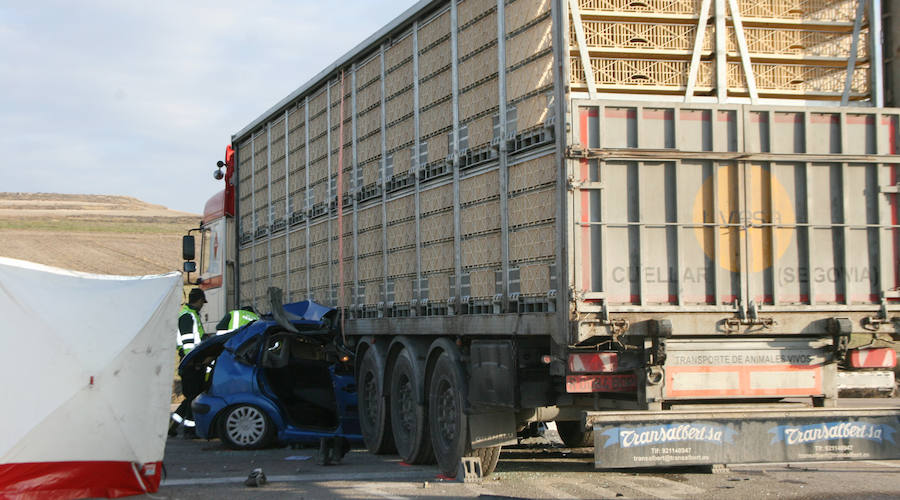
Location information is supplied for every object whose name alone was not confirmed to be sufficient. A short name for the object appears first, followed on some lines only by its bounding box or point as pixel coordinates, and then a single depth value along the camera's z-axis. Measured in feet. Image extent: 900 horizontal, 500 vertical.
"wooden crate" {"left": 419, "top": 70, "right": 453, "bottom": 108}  34.88
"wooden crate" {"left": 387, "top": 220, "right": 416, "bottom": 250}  37.55
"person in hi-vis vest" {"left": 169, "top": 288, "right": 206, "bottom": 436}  46.55
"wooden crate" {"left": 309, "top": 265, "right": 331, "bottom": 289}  47.37
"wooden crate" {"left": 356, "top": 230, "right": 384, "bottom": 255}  40.88
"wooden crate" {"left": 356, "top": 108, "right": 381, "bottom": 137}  41.34
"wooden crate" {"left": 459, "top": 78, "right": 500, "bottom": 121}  31.30
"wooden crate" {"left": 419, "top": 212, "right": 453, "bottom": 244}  34.37
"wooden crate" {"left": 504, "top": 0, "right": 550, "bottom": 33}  28.48
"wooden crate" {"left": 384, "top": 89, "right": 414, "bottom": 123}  38.15
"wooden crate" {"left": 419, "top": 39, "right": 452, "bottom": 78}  35.06
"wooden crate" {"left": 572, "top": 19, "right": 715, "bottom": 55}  27.91
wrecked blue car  42.34
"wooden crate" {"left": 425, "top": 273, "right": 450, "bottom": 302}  34.50
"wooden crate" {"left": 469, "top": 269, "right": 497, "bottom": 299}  31.01
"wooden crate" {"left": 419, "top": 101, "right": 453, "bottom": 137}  34.73
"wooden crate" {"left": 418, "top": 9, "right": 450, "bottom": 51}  35.09
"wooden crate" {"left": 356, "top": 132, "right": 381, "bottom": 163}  41.27
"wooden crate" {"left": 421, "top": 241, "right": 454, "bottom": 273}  34.36
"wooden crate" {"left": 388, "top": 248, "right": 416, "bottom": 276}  37.58
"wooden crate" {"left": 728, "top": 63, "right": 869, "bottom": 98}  29.04
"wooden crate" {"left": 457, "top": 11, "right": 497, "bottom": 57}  31.48
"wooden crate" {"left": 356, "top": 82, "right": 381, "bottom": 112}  41.39
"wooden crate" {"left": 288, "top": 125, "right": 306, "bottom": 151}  50.85
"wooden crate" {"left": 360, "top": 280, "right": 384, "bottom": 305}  40.83
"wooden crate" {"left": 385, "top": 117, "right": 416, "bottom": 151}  37.93
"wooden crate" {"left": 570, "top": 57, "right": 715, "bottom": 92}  27.86
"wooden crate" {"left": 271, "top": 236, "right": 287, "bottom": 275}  54.65
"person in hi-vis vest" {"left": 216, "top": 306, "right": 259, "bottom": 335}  49.88
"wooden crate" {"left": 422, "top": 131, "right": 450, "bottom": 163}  34.65
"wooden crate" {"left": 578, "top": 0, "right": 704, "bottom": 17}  28.02
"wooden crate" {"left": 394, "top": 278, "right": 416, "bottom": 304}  37.60
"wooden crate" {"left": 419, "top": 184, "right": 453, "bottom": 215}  34.42
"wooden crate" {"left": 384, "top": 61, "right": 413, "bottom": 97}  38.22
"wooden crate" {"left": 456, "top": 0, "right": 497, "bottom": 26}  31.78
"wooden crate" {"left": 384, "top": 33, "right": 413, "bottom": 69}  38.29
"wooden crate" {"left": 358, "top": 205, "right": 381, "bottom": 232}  41.06
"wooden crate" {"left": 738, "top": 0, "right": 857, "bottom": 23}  29.30
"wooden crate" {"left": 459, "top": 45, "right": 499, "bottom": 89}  31.42
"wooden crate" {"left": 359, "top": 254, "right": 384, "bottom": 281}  40.83
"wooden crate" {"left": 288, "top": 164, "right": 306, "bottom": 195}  50.85
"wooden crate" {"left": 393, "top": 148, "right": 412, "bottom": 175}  38.04
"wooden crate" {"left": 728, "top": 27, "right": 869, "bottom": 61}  29.22
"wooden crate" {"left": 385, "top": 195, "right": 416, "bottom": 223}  37.60
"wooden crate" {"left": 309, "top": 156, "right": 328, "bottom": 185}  47.44
